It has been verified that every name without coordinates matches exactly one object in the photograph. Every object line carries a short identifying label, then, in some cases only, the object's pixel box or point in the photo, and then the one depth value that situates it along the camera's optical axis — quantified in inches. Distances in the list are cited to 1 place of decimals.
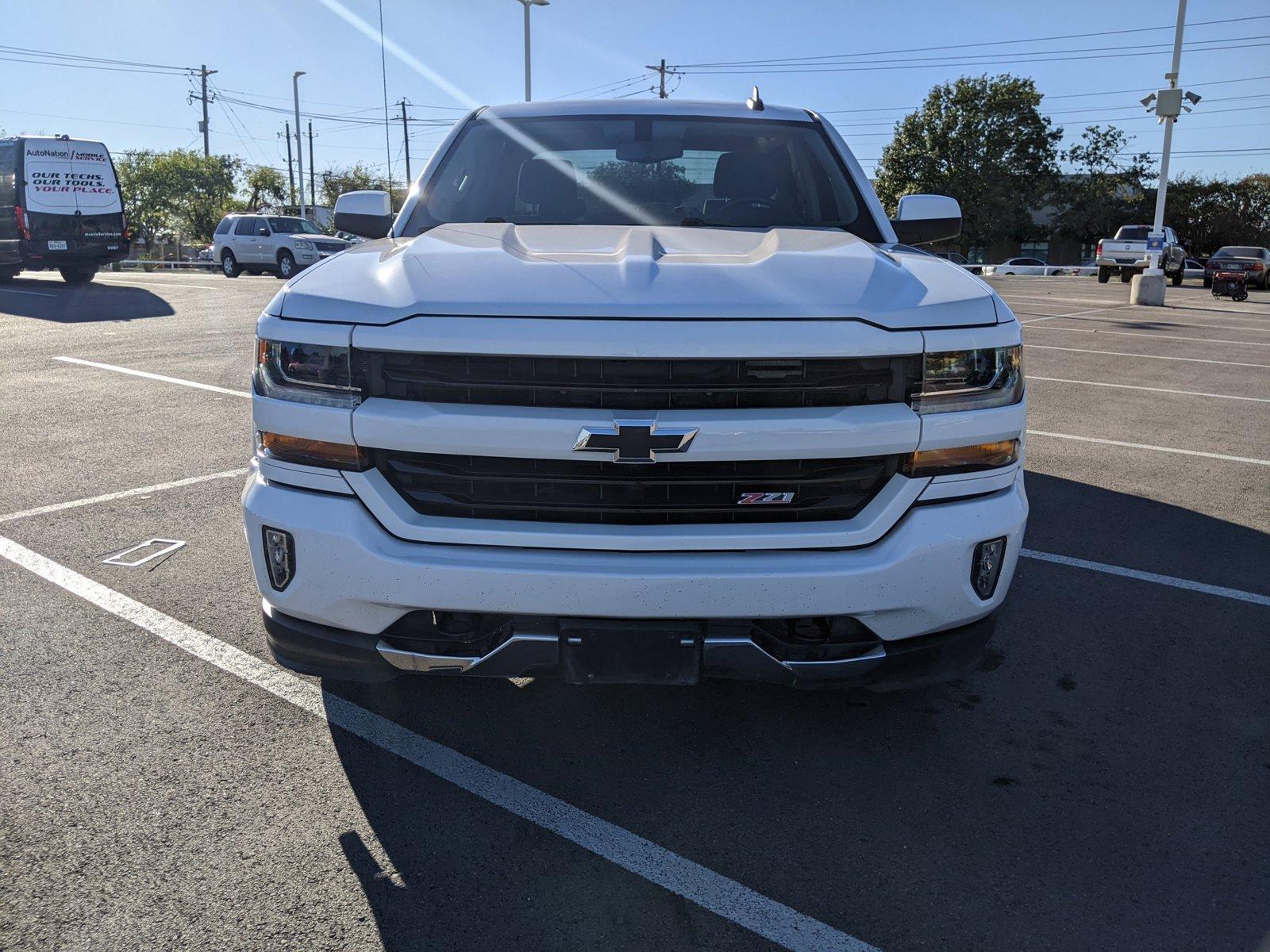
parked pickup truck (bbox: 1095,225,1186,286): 1268.5
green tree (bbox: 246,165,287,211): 3570.4
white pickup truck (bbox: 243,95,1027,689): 92.0
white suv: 1047.0
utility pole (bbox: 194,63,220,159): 2945.4
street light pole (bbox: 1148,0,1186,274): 804.0
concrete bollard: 840.3
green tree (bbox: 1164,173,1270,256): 2198.6
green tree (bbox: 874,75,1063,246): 2170.3
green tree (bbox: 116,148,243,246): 3248.0
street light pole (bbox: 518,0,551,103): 1223.5
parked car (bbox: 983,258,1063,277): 1765.5
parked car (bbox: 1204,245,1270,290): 1215.6
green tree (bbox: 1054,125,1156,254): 2256.4
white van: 779.4
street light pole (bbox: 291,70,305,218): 1959.9
